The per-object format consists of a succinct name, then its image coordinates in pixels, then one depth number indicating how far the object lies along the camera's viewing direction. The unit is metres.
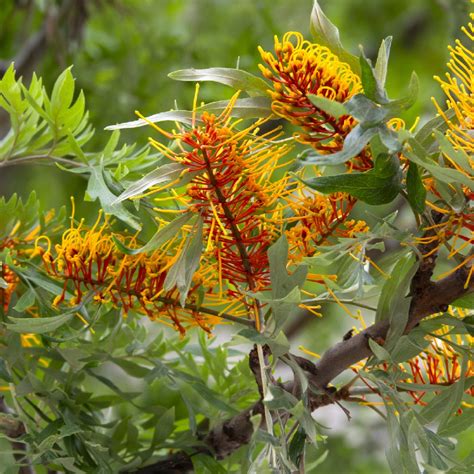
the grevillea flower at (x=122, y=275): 1.69
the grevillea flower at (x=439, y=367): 1.72
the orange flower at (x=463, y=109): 1.62
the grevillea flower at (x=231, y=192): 1.64
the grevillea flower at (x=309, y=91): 1.63
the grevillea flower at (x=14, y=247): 1.75
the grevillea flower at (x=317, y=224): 1.67
